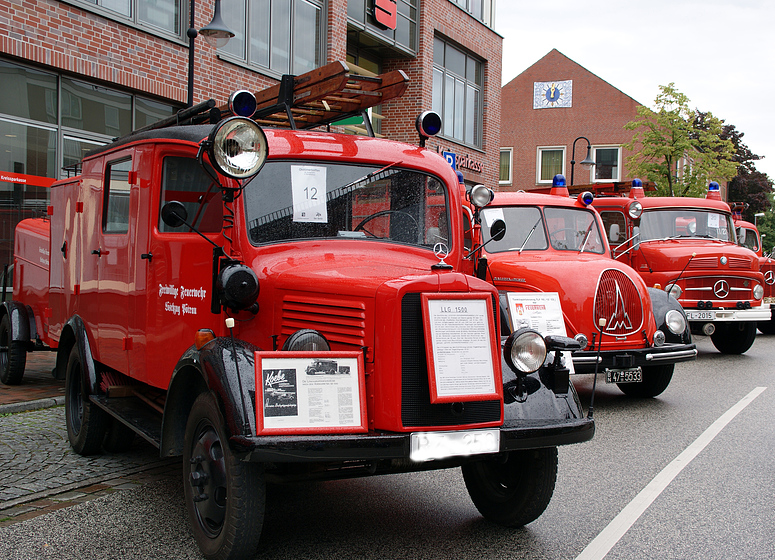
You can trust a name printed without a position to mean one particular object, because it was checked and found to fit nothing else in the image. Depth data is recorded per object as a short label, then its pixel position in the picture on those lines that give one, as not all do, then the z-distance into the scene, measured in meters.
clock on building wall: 45.55
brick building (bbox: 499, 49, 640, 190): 44.09
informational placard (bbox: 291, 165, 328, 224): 4.62
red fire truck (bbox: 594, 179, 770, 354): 12.84
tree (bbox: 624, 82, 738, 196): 30.09
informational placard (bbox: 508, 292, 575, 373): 7.08
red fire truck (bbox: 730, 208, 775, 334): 16.97
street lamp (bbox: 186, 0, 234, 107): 10.40
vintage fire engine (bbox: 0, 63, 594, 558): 3.66
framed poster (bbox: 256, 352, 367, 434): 3.55
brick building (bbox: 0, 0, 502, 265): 11.33
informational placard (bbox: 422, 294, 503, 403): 3.72
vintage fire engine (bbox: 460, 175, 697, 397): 8.24
